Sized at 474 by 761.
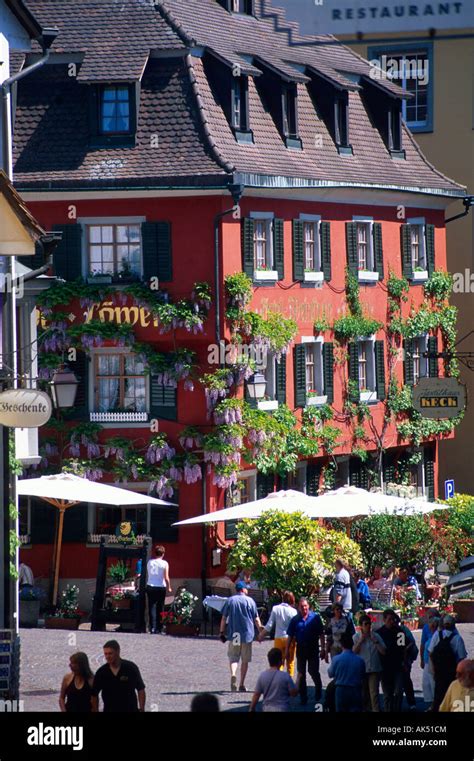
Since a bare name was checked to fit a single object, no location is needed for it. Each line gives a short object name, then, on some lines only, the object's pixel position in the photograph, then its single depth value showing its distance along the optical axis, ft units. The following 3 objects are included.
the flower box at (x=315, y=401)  122.62
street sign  129.49
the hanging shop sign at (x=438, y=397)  104.37
